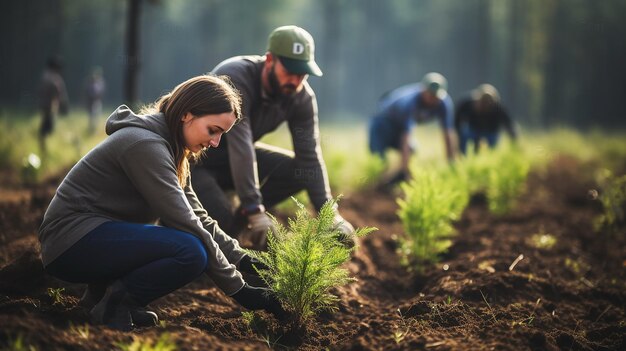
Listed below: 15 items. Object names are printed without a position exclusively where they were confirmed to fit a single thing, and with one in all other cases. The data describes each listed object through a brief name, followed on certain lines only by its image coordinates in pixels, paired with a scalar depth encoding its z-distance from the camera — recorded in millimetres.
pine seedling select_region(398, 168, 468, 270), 4188
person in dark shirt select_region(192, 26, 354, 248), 3740
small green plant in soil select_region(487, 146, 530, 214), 6398
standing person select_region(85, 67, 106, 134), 17500
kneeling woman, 2658
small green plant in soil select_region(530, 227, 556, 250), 5165
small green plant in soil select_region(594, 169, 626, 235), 4895
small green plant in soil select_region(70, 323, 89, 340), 2381
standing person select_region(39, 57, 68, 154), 11727
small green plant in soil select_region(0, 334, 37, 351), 2072
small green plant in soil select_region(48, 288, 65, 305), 2945
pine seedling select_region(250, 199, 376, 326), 2809
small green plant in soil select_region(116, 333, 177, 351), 2193
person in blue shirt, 8227
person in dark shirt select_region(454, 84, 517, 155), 9305
